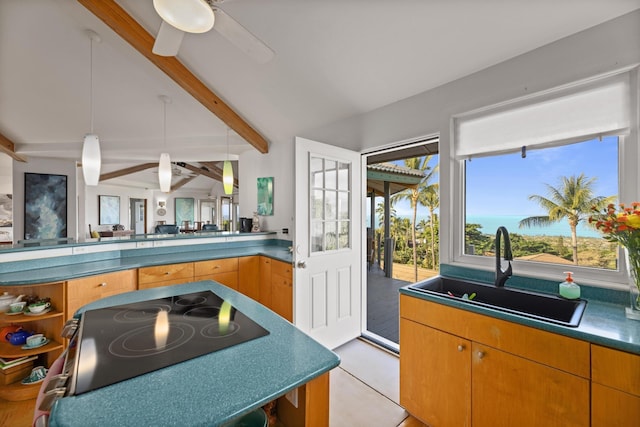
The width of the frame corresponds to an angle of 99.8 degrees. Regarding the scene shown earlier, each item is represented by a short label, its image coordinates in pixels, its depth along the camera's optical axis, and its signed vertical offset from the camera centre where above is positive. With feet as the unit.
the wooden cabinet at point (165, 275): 8.21 -1.97
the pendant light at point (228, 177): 12.38 +1.65
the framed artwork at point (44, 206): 15.67 +0.46
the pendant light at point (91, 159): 6.38 +1.31
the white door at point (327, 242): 7.76 -0.95
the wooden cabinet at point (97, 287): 6.66 -1.98
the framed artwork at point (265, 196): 13.19 +0.84
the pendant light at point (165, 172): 9.86 +1.50
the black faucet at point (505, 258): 5.58 -0.98
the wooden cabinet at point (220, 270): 9.29 -2.06
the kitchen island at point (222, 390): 1.90 -1.43
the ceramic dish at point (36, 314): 6.33 -2.36
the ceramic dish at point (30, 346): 6.28 -3.13
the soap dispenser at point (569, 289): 4.83 -1.40
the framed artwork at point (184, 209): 34.81 +0.52
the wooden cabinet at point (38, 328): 6.15 -2.90
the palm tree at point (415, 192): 21.45 +1.76
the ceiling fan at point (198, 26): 4.31 +3.60
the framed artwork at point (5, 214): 18.26 -0.04
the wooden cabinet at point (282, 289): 8.43 -2.52
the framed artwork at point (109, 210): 27.91 +0.34
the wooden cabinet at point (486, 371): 3.78 -2.62
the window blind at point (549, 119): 4.83 +1.93
